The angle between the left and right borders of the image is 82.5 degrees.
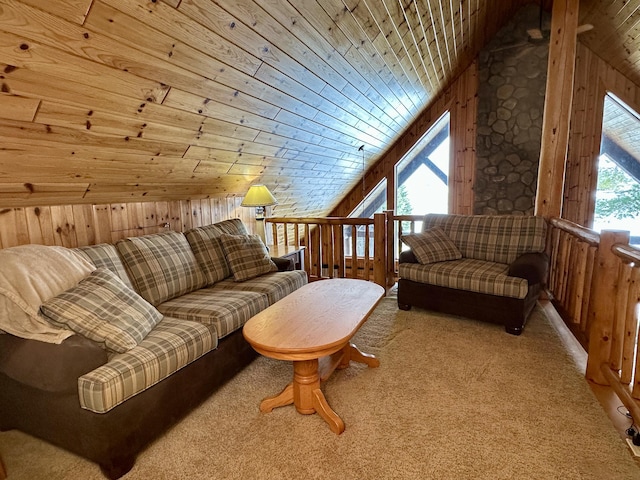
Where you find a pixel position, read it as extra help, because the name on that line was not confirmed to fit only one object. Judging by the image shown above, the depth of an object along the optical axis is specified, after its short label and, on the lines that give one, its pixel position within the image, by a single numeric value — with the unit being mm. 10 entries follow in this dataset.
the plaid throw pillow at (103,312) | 1663
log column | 3301
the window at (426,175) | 5586
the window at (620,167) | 4770
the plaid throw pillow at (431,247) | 3264
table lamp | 3523
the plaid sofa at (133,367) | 1497
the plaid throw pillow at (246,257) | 2965
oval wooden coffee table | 1689
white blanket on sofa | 1585
